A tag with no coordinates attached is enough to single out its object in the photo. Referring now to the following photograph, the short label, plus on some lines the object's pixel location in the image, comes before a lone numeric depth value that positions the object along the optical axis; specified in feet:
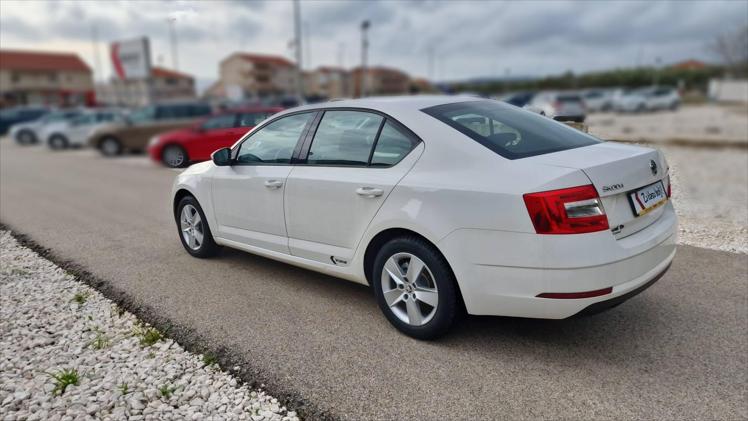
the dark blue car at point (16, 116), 85.25
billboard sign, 94.58
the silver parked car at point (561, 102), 85.81
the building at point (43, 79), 205.16
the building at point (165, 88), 240.98
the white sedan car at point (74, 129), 65.16
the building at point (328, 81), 284.00
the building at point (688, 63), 215.51
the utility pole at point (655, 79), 203.43
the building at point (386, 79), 303.56
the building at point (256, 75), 281.95
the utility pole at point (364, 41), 111.34
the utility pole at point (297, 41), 85.40
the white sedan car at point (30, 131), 72.18
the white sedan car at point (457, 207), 9.02
